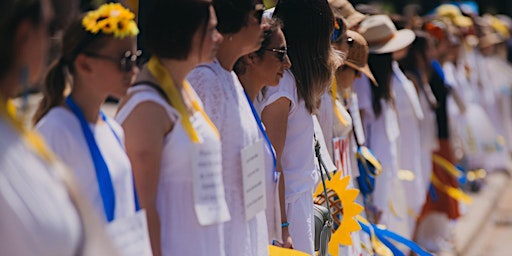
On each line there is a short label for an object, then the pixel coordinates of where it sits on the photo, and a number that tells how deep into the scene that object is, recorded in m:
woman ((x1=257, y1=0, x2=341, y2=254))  6.62
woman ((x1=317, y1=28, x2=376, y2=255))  7.67
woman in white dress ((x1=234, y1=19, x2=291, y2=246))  6.19
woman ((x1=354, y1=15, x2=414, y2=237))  9.67
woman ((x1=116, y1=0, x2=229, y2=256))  4.65
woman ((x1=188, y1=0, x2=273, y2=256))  5.33
